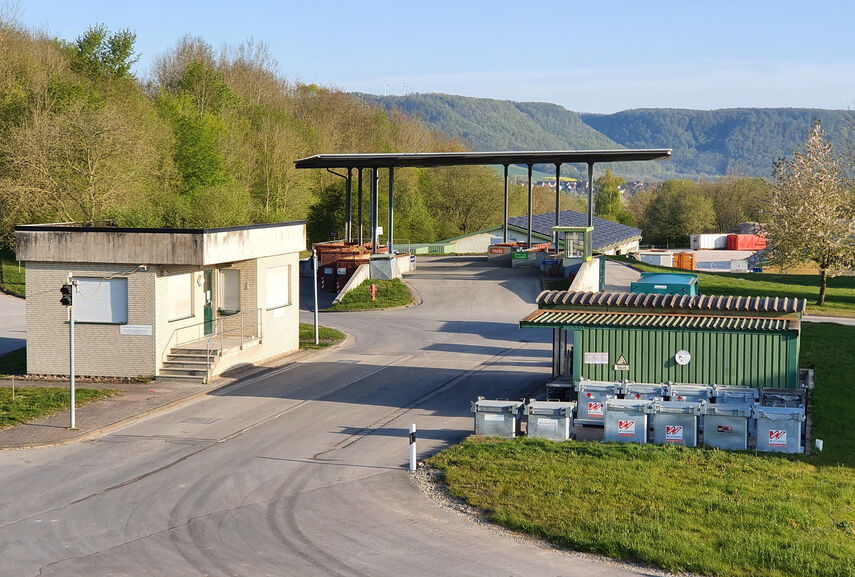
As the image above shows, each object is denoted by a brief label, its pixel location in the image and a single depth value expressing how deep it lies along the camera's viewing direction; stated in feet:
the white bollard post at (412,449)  61.40
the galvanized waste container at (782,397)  70.18
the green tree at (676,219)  399.85
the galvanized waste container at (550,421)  68.18
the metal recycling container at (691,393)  72.54
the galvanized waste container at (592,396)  73.41
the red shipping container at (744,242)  358.02
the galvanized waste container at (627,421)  67.10
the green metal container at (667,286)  126.31
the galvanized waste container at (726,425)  65.31
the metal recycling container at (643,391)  73.46
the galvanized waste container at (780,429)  64.75
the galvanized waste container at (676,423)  66.39
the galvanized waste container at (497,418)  69.15
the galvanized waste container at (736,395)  71.51
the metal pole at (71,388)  72.90
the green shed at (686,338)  73.41
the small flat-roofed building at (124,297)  91.66
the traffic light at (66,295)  74.43
